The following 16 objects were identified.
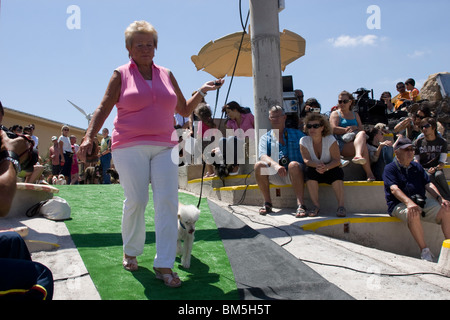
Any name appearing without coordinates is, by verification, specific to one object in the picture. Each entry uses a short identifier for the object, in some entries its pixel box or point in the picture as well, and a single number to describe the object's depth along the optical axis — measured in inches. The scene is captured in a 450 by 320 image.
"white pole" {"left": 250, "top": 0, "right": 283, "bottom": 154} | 275.4
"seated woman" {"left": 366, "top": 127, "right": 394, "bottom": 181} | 251.9
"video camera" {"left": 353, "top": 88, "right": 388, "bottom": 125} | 355.3
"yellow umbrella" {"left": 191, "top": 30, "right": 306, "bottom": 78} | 419.5
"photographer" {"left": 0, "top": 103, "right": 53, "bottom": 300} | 68.4
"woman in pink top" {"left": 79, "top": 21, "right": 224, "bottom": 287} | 123.5
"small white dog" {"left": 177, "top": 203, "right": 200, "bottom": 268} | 143.0
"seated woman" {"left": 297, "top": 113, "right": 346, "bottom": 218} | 224.2
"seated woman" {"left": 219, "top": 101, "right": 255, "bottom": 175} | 293.6
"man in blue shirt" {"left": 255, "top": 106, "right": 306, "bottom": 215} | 230.2
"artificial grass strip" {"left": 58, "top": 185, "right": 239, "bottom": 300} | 118.9
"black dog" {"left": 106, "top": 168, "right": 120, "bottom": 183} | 388.3
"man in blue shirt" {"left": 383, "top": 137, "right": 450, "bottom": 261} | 196.9
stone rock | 477.7
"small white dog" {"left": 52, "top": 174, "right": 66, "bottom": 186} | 412.8
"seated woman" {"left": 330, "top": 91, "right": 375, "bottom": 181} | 247.0
